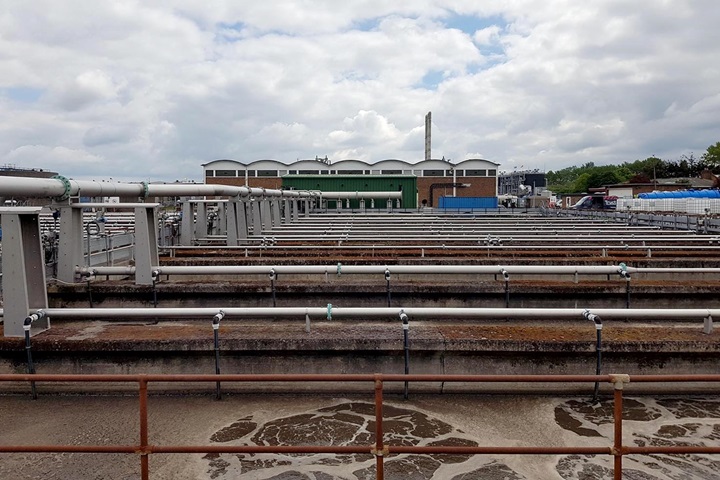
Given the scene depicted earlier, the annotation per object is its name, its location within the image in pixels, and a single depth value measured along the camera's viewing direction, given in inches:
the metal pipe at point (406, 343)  240.4
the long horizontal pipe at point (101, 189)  286.8
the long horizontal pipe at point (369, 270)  352.8
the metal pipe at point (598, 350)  238.1
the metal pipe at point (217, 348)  239.8
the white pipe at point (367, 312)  264.2
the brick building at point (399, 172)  2085.4
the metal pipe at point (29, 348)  241.8
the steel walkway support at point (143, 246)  364.2
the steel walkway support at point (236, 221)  644.1
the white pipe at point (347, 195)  1517.0
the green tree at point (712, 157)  2974.9
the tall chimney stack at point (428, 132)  3267.7
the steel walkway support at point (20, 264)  252.1
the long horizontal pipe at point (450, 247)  551.5
